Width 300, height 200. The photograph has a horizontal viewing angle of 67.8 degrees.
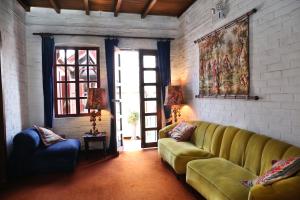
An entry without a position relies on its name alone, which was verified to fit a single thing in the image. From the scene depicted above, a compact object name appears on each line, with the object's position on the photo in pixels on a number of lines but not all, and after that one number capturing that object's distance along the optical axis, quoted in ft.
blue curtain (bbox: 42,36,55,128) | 15.97
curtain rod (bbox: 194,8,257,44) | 9.81
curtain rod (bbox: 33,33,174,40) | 15.93
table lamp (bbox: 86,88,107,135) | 15.37
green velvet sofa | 6.07
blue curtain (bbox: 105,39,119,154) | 16.94
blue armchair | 12.21
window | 16.78
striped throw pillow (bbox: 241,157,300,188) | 6.25
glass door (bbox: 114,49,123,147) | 17.39
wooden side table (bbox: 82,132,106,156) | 15.24
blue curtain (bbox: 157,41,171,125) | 18.08
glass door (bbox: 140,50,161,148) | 18.34
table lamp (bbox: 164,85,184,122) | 16.33
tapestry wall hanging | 10.45
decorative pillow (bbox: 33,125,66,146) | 13.58
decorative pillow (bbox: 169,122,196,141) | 13.64
